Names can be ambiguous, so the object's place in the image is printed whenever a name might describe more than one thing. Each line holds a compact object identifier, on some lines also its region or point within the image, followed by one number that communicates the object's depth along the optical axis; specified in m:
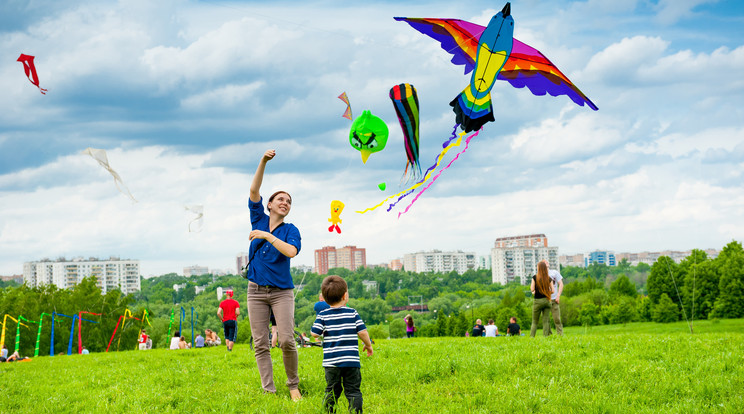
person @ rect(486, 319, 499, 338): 18.97
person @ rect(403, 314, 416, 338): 23.45
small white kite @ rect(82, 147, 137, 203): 6.87
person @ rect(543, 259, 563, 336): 11.70
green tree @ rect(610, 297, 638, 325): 63.69
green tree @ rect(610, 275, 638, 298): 80.87
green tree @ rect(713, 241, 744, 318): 51.09
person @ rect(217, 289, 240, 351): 12.86
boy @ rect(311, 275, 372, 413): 5.24
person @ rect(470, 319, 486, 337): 20.30
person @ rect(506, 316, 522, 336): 17.78
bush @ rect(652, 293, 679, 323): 57.22
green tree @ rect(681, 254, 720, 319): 54.58
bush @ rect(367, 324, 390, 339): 73.56
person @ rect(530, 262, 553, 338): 11.48
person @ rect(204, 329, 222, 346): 20.91
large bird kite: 6.82
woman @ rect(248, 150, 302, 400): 5.99
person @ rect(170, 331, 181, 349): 19.36
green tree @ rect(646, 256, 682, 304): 60.50
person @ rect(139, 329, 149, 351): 24.20
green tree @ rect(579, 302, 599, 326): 67.70
